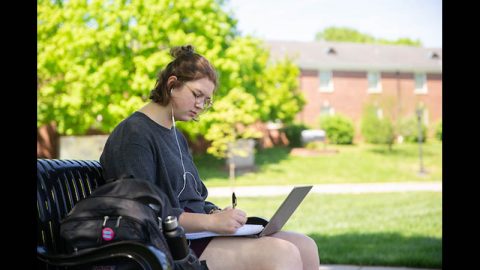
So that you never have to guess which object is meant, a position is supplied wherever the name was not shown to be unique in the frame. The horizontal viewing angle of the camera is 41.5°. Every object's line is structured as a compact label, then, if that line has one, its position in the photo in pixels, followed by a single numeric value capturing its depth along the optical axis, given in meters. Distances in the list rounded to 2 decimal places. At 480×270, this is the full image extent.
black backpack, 1.91
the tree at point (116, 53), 19.22
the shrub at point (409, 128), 31.94
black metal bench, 1.86
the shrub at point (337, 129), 32.50
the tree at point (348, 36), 56.92
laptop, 2.41
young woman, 2.27
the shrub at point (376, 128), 30.69
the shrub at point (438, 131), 35.16
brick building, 36.16
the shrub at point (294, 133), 31.14
